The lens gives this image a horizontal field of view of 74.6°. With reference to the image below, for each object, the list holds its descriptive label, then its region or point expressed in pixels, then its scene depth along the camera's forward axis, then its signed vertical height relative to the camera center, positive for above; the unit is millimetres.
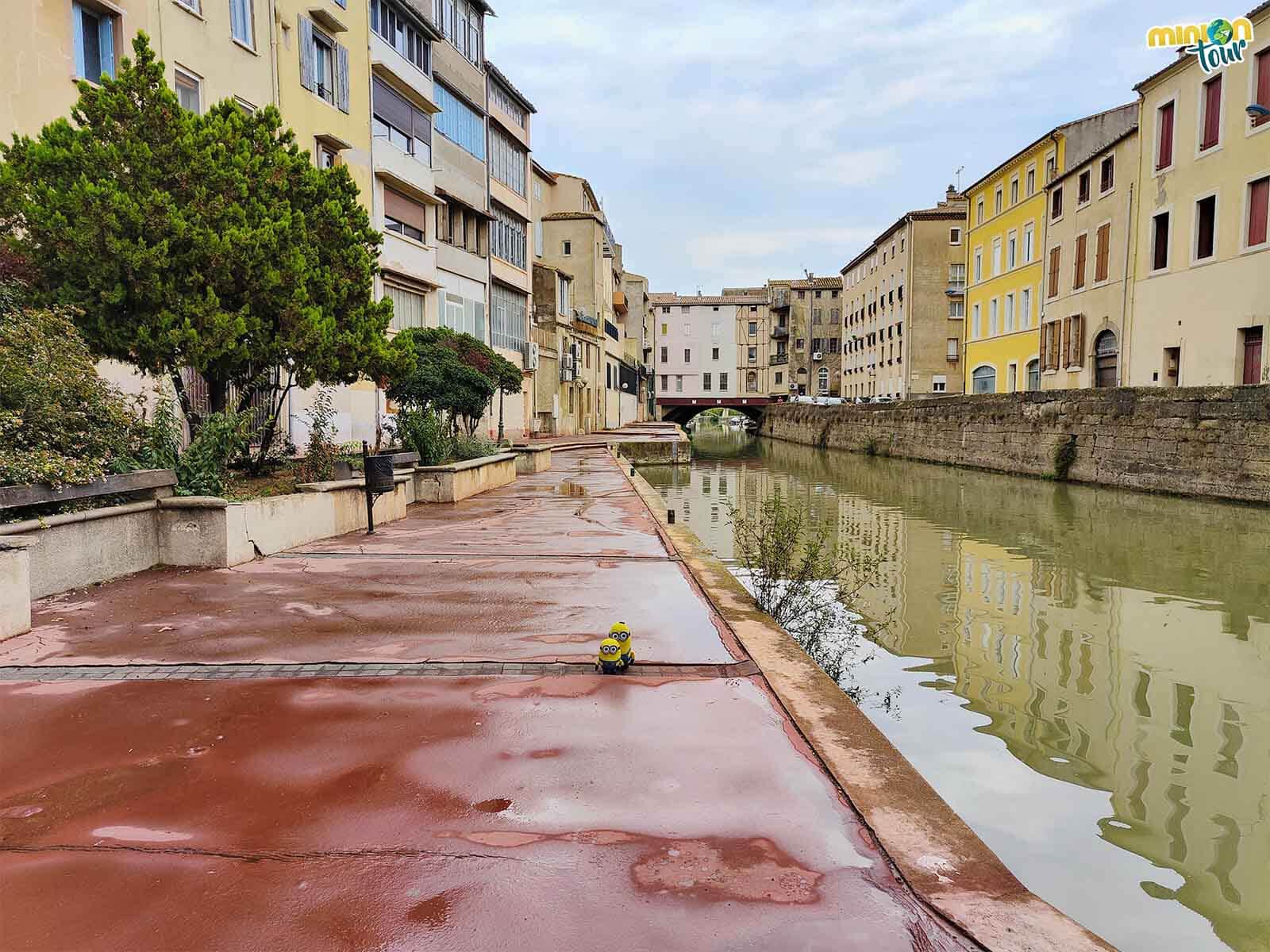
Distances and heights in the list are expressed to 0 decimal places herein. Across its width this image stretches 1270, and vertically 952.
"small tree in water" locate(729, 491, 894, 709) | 7359 -1778
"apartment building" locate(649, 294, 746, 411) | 88250 +7532
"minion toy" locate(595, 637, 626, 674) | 4746 -1377
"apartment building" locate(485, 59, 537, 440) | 31219 +7264
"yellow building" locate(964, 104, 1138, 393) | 33281 +7363
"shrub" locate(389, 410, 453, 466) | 14250 -305
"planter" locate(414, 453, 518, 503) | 13836 -1106
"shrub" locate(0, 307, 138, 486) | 6430 +87
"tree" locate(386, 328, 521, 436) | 17234 +721
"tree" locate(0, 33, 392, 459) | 8695 +2016
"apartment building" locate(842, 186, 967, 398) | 50094 +6939
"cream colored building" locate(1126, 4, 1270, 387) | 21062 +5127
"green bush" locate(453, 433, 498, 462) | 16484 -633
